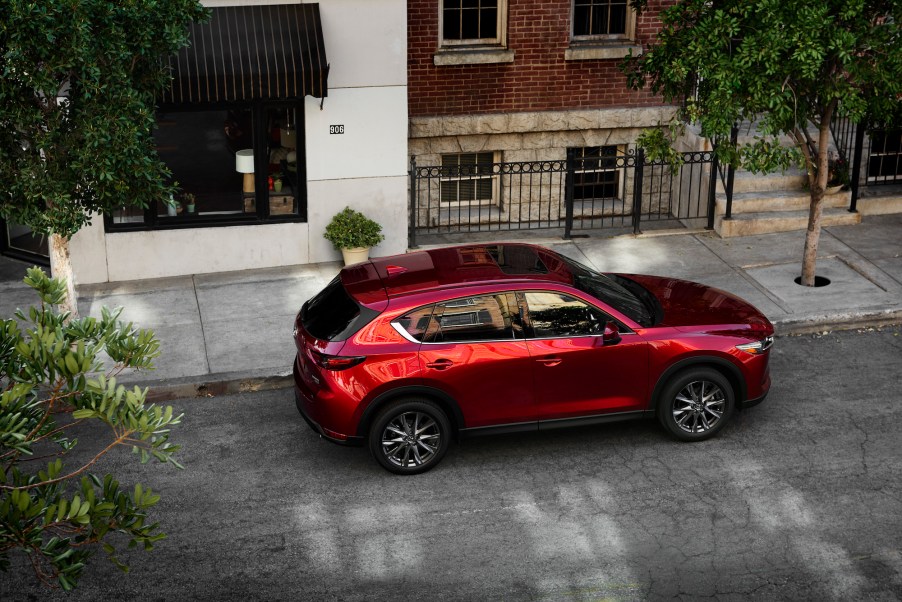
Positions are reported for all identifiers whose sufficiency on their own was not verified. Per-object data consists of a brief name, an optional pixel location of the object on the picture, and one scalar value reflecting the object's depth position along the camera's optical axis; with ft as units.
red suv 33.12
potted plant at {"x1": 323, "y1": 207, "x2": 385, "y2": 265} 50.03
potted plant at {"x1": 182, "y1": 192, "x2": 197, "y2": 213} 50.11
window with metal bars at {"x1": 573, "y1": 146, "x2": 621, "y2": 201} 59.82
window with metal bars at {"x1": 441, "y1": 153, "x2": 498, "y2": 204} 58.08
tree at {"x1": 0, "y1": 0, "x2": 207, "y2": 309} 34.71
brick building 55.47
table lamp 50.29
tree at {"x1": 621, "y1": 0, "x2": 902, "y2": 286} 40.50
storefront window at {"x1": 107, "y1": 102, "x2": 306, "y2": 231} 49.21
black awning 46.65
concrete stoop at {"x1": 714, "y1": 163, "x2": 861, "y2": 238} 54.39
